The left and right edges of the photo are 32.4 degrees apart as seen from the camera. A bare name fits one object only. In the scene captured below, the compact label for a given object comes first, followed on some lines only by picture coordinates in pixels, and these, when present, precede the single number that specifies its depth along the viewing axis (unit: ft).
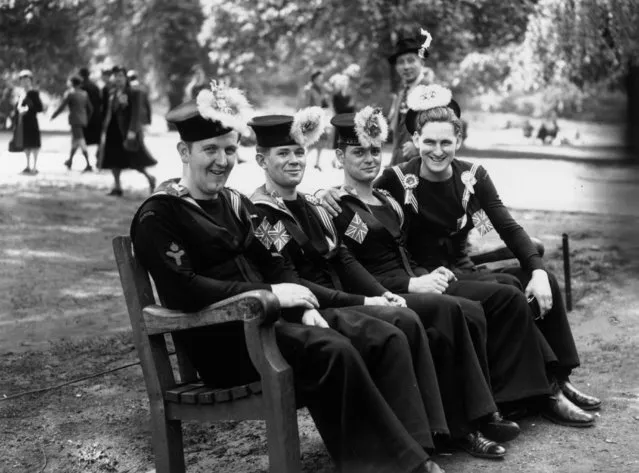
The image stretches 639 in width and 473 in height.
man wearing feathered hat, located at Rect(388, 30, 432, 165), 25.07
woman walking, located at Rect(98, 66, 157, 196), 50.57
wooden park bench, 14.01
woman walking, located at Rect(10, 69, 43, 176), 59.06
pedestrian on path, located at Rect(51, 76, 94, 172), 63.21
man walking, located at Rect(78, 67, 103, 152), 66.33
